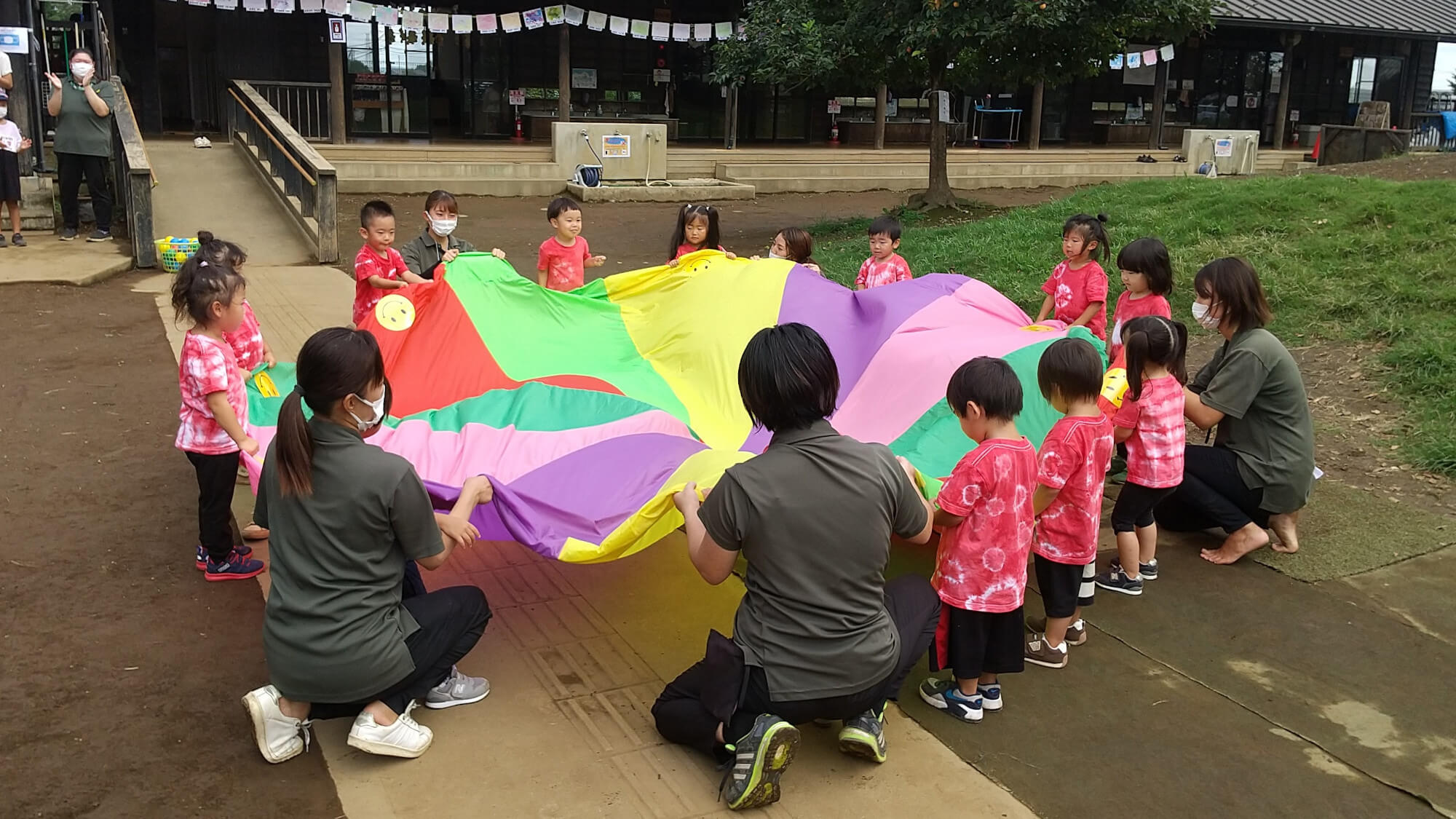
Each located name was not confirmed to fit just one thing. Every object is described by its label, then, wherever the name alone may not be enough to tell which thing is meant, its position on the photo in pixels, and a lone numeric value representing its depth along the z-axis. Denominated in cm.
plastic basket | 1022
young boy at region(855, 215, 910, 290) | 640
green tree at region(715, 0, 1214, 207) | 1214
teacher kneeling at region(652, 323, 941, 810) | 293
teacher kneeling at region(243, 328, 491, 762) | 296
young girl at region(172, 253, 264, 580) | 408
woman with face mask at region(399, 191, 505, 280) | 614
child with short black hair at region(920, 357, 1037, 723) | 335
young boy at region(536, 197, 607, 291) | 659
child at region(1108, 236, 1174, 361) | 512
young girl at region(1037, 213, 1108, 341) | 575
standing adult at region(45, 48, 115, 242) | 1060
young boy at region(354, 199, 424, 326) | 584
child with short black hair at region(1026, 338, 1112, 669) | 363
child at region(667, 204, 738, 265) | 639
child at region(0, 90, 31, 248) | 1020
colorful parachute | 374
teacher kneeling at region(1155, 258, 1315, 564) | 466
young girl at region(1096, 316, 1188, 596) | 425
